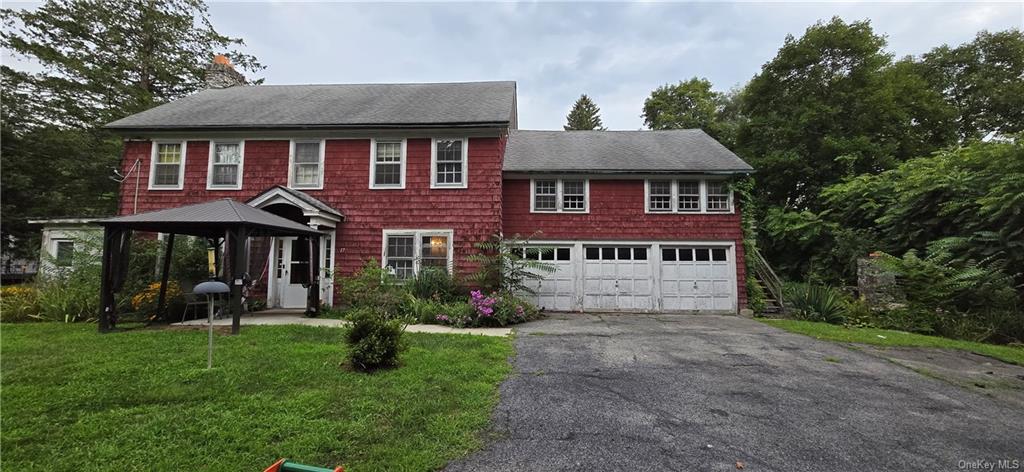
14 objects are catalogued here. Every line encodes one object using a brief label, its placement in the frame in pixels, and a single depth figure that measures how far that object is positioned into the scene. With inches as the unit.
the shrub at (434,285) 379.2
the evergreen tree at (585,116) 1414.9
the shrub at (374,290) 338.6
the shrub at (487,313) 333.7
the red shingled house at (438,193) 414.3
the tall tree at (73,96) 621.9
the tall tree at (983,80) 689.6
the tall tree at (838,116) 649.0
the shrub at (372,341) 184.9
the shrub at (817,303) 386.3
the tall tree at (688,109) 987.9
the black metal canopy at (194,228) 271.6
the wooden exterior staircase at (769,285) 438.9
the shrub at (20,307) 321.7
